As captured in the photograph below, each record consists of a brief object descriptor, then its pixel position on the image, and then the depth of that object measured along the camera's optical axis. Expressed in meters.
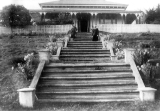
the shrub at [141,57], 8.95
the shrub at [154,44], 14.32
